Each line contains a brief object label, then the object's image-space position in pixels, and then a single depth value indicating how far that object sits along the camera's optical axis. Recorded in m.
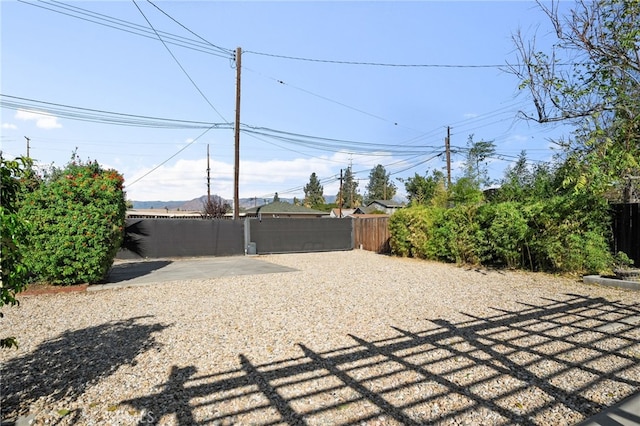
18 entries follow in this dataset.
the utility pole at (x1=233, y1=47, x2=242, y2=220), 14.54
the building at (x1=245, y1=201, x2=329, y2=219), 33.91
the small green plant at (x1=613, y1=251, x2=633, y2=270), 7.34
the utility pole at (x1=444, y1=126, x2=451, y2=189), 21.84
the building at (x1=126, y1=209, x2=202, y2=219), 30.09
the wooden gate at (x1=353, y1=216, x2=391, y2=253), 15.49
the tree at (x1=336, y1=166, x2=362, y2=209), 69.69
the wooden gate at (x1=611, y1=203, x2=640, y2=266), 7.62
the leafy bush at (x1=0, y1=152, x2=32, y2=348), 1.85
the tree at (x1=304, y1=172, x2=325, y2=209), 68.75
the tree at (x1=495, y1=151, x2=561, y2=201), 10.98
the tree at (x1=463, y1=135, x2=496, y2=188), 23.33
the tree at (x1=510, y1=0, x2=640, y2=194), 4.97
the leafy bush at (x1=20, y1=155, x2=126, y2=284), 6.63
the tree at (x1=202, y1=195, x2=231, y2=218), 25.14
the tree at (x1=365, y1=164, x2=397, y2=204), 71.44
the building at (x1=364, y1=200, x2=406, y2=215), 49.31
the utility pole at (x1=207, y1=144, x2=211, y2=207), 31.13
